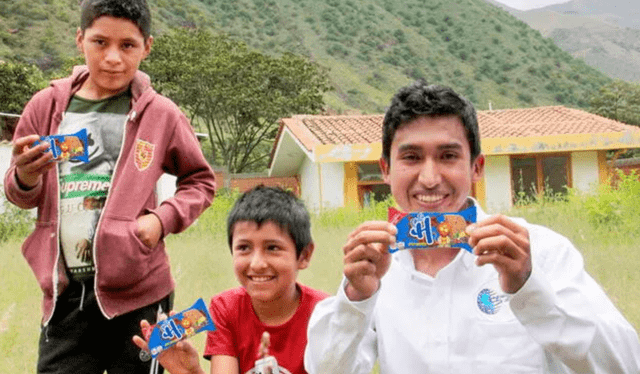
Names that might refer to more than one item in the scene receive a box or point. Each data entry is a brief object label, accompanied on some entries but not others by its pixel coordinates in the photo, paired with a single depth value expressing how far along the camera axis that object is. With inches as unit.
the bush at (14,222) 450.0
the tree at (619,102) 1382.9
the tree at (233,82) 1222.3
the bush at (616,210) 348.5
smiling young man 62.2
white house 647.8
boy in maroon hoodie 86.0
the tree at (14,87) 890.1
